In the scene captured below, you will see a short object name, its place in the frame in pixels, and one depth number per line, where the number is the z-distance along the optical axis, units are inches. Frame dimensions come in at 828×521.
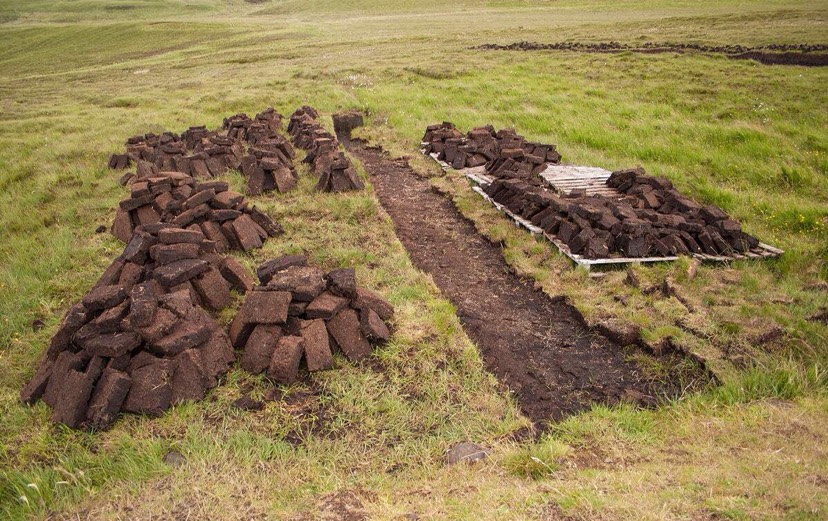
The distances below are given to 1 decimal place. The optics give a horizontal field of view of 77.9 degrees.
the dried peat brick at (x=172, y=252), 246.2
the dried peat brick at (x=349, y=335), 213.3
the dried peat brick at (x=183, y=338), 190.1
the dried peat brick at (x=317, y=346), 204.1
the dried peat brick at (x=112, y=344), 184.7
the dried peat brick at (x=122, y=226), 337.4
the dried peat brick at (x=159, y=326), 191.0
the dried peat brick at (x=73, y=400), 175.3
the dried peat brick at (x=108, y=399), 175.0
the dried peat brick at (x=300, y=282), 217.6
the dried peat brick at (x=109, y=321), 194.7
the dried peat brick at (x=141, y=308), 192.7
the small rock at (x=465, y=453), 163.1
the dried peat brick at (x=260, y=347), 203.3
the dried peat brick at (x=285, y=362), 197.6
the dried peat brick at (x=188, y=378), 186.2
